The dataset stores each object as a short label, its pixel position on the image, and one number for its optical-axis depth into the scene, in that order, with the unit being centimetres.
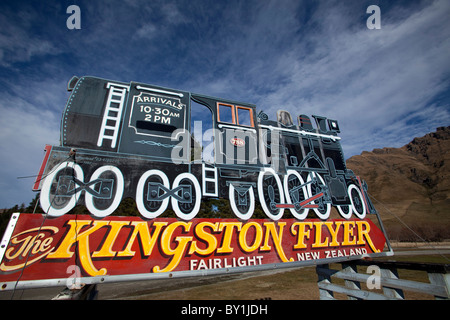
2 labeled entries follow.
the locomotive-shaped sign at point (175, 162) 460
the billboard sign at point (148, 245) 372
